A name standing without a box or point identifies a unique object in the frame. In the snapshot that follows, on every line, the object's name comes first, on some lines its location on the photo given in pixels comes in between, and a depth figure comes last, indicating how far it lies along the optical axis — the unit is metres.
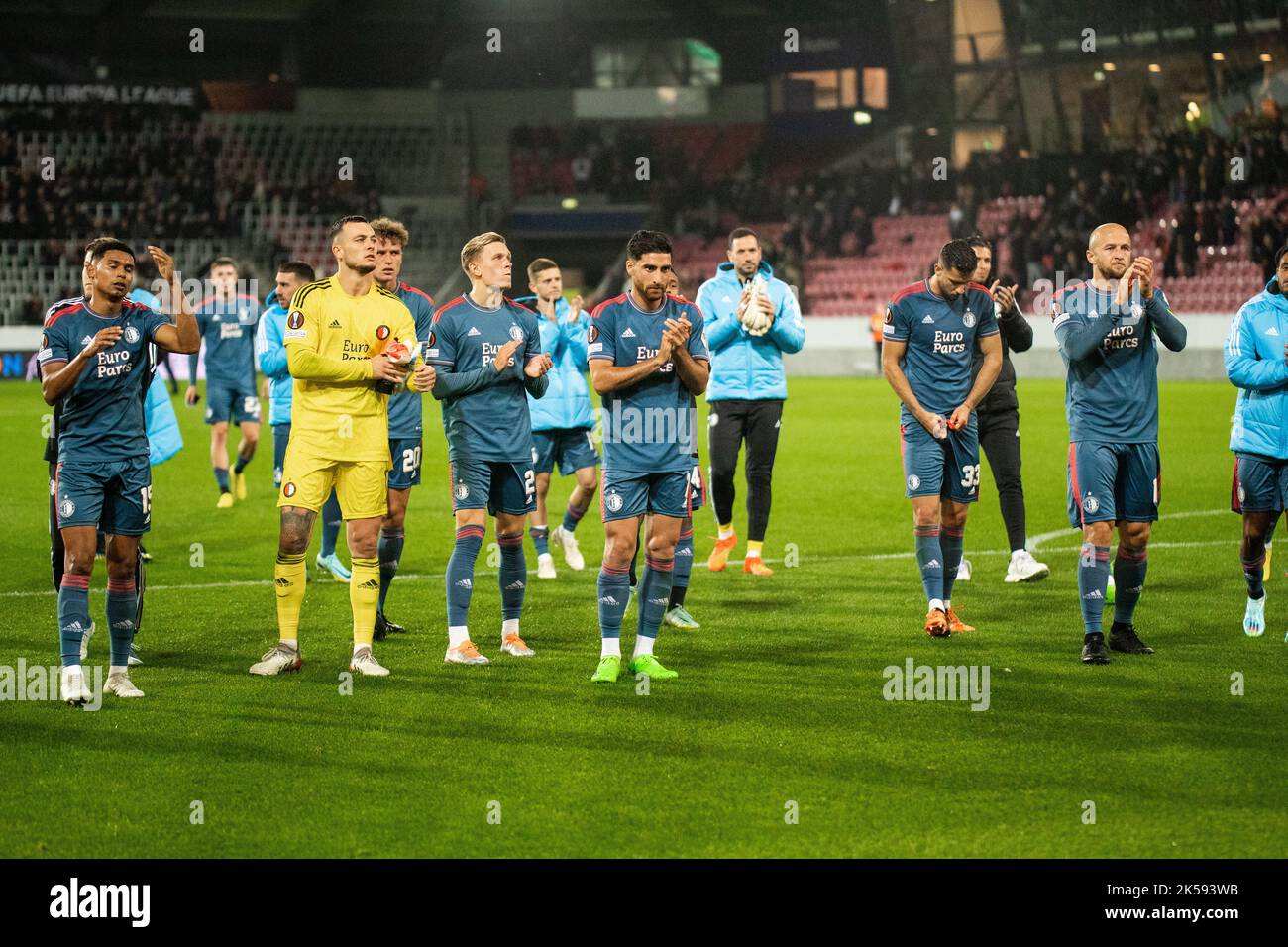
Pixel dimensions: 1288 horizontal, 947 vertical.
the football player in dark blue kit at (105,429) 6.84
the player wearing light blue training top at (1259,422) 8.06
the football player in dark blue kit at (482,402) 7.71
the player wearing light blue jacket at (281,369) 9.73
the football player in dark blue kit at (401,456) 8.57
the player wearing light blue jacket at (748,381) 10.13
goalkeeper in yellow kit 7.29
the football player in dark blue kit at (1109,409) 7.62
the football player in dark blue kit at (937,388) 8.46
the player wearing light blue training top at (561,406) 10.08
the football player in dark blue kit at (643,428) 7.29
